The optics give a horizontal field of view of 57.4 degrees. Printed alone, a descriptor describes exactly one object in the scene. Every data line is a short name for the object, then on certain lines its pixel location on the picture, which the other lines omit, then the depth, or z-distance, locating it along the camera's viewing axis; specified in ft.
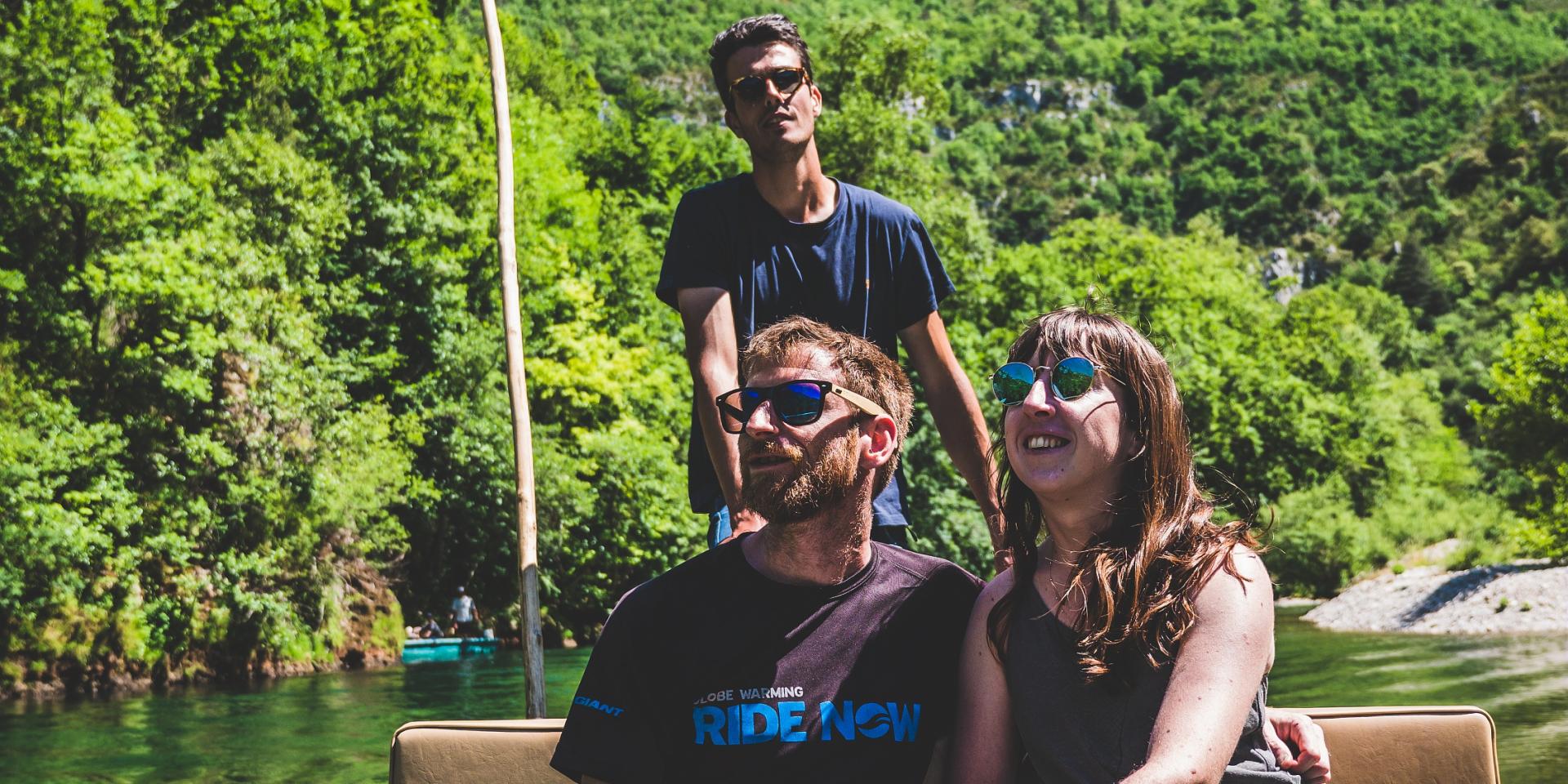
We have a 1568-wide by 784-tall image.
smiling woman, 7.72
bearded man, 8.29
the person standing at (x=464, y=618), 88.69
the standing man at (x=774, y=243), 11.82
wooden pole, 14.01
